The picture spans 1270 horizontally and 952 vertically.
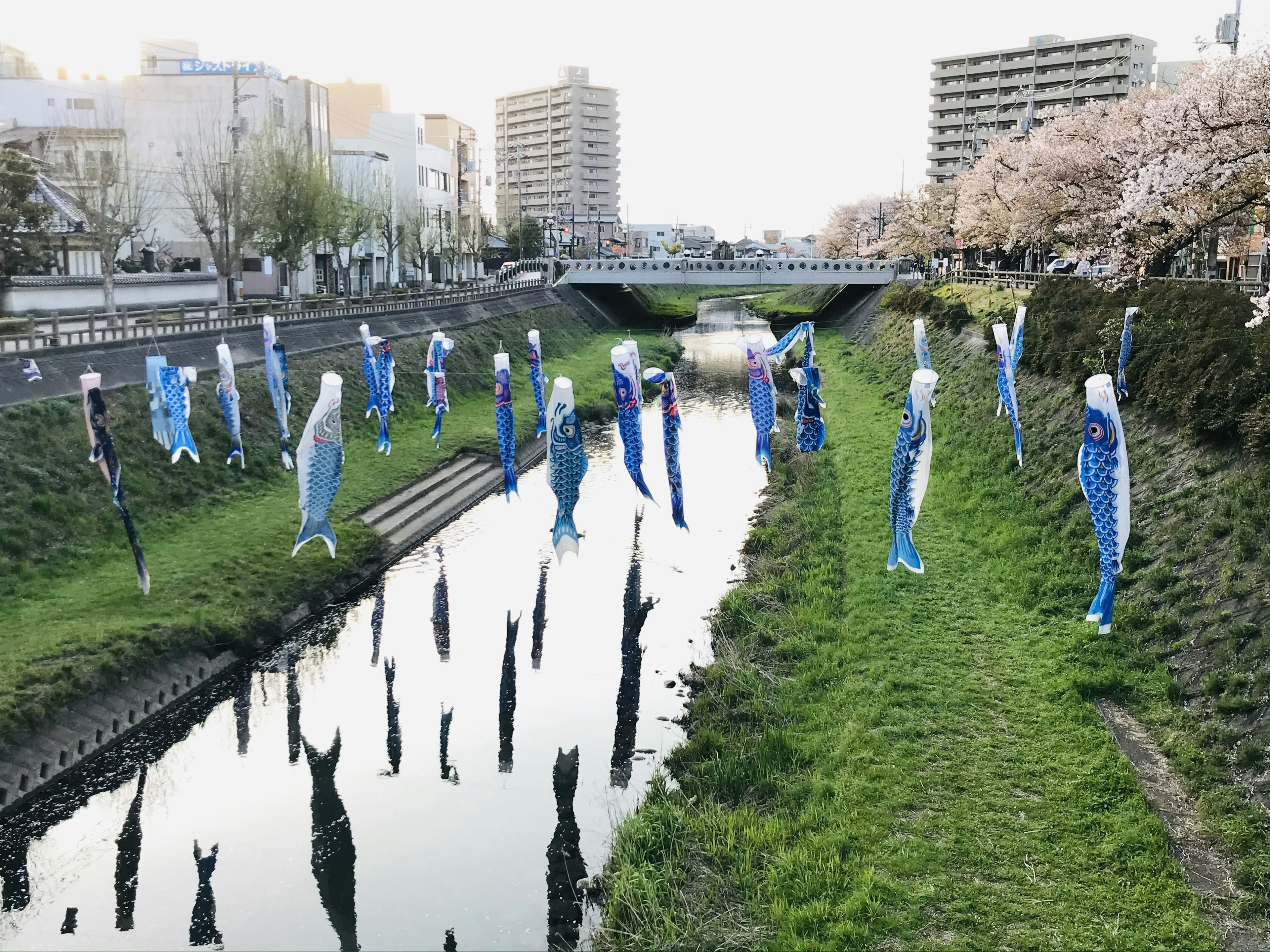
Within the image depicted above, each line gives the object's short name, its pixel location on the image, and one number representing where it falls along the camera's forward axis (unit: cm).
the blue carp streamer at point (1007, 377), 2362
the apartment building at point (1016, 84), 9788
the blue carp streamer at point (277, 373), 2677
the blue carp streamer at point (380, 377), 3259
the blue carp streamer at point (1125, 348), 2442
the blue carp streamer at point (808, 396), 2453
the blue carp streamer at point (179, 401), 2572
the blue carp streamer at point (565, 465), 2006
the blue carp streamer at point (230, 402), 2641
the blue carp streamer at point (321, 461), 1881
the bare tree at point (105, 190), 3681
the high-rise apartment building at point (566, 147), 15612
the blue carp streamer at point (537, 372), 2773
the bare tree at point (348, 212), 5353
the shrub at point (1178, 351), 1942
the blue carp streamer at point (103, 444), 1900
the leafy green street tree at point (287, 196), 4712
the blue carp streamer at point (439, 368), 3325
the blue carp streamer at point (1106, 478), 1416
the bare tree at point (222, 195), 4153
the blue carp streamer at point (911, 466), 1602
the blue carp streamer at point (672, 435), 2188
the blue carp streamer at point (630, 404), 2105
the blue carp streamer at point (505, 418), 2355
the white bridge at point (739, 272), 7000
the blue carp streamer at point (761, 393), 2386
